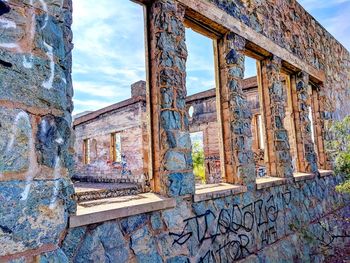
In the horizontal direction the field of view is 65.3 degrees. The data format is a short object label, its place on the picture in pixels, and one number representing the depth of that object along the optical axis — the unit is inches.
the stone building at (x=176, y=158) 66.4
